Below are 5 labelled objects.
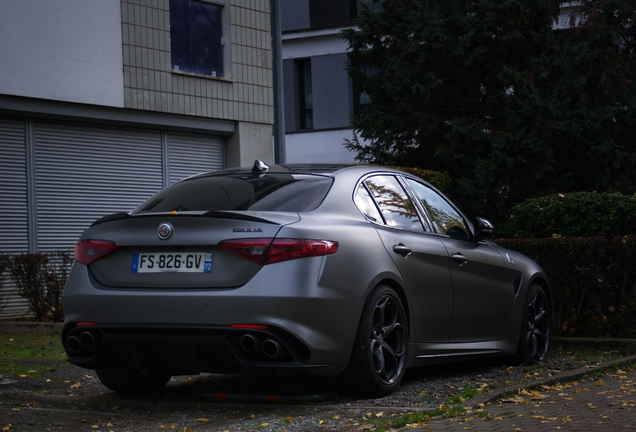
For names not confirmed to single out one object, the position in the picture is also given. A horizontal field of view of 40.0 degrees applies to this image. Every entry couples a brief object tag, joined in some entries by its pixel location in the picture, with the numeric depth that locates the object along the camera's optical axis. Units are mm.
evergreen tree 18578
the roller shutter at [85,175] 14773
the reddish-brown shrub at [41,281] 11555
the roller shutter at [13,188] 14172
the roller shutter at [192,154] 16875
